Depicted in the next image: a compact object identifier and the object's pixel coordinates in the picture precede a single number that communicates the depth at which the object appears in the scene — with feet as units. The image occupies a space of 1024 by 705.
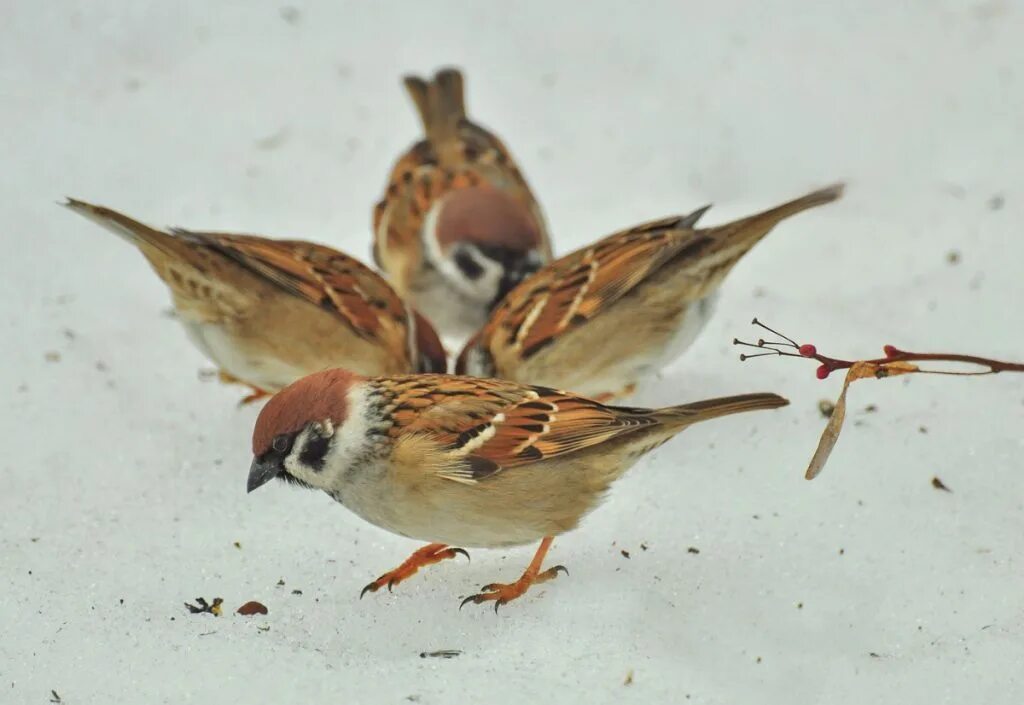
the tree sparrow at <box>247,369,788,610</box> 22.06
